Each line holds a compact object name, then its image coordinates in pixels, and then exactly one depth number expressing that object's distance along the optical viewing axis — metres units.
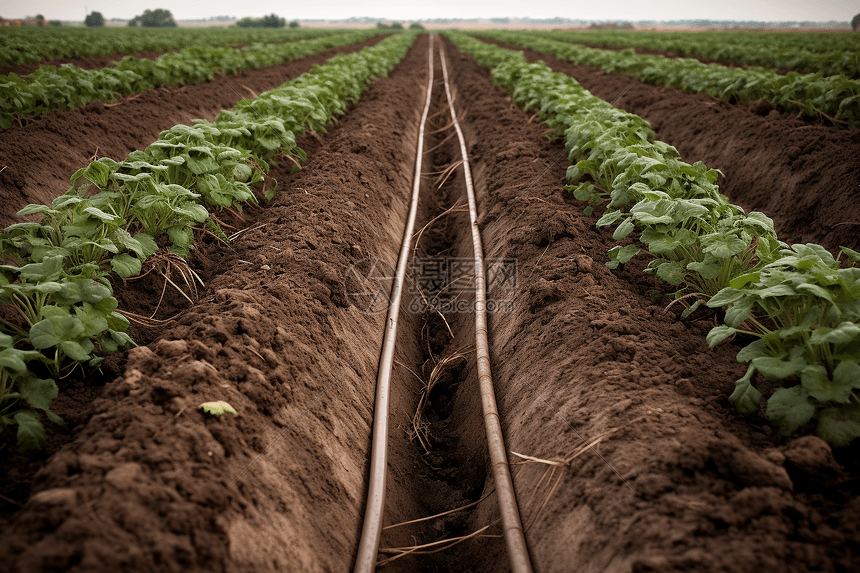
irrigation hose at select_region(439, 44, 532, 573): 2.29
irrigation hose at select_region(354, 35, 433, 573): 2.37
